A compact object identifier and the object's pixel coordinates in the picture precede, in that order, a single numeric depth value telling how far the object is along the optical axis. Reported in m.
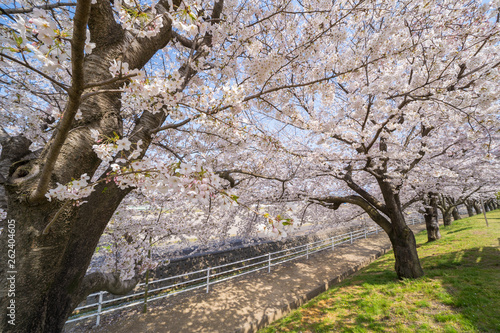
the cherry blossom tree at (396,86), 3.40
